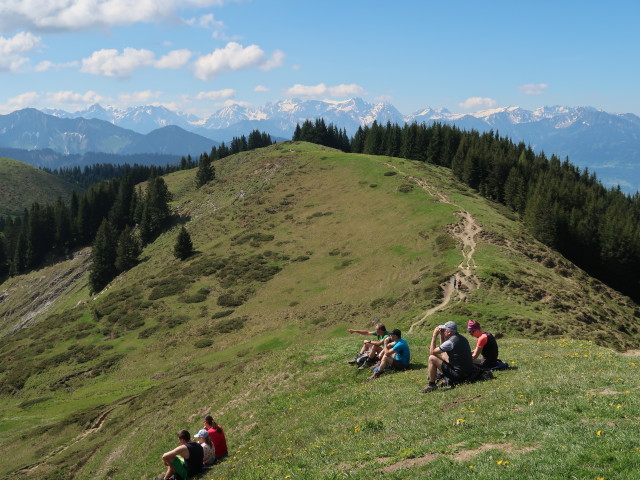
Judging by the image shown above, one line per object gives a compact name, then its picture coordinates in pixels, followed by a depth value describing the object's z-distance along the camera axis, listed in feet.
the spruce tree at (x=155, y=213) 383.04
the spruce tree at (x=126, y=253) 336.29
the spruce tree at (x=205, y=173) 470.39
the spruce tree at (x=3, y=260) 460.14
